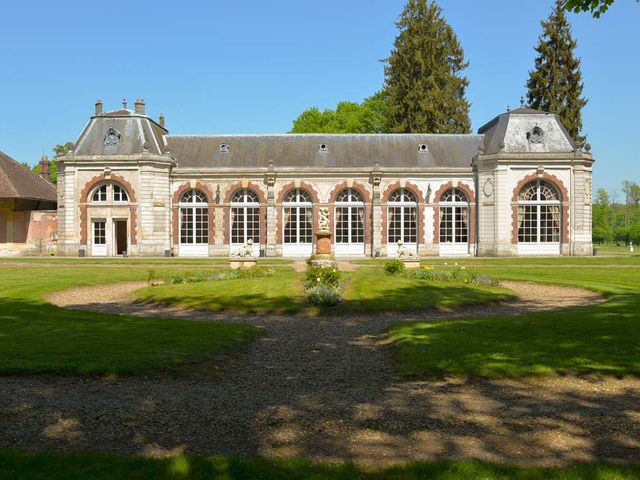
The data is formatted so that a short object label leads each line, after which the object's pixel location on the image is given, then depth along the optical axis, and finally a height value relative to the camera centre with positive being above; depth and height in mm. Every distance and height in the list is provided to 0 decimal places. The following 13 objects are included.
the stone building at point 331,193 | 35469 +3087
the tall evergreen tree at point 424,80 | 47031 +13241
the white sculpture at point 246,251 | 22641 -243
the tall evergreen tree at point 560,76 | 46906 +13176
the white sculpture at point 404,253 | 23266 -376
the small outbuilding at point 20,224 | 37812 +1407
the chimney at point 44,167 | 48500 +6432
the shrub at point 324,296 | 15096 -1334
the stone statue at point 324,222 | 22109 +821
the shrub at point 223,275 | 19562 -1028
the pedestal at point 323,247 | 20031 -99
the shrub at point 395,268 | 20297 -828
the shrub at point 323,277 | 16500 -938
